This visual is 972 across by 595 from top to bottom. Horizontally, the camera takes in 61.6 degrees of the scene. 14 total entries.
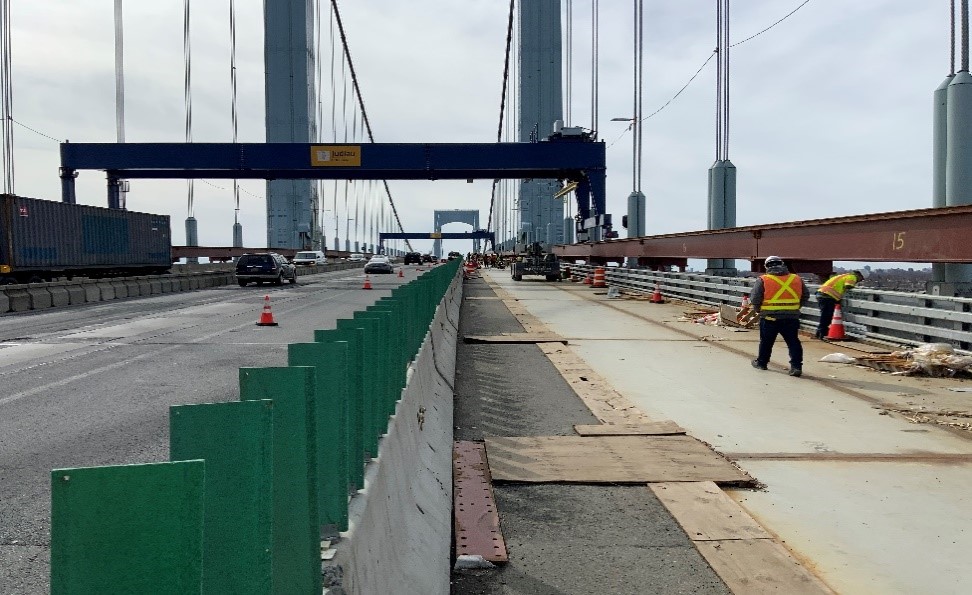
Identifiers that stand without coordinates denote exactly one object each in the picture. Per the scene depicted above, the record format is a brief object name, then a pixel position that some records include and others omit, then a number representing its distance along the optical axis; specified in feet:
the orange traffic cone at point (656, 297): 88.71
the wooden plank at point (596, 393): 26.21
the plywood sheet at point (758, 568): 12.67
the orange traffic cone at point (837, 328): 47.75
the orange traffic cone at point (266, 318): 58.93
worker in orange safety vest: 35.58
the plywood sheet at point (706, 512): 15.25
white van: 239.09
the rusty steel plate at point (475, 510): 14.66
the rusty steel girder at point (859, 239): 40.29
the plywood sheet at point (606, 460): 19.24
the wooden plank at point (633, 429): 23.63
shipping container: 97.19
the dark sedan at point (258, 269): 129.59
